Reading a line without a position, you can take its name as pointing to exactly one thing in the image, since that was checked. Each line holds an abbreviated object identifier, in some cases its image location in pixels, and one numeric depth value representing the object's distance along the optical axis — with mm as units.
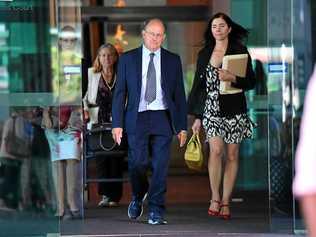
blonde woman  14600
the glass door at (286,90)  11350
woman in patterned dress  12693
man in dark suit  11847
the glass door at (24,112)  10712
